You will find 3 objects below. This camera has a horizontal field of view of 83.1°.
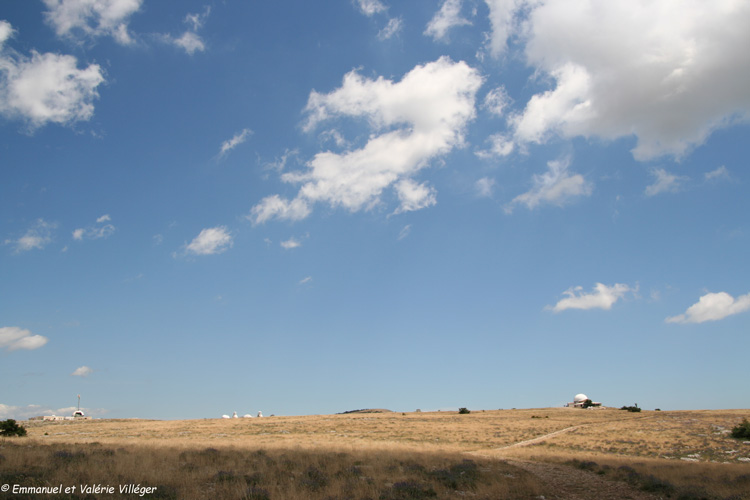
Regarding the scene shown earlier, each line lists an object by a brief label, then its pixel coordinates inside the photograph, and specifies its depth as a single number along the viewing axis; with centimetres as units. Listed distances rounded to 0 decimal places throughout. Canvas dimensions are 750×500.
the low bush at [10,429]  3647
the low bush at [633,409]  8468
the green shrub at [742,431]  4059
